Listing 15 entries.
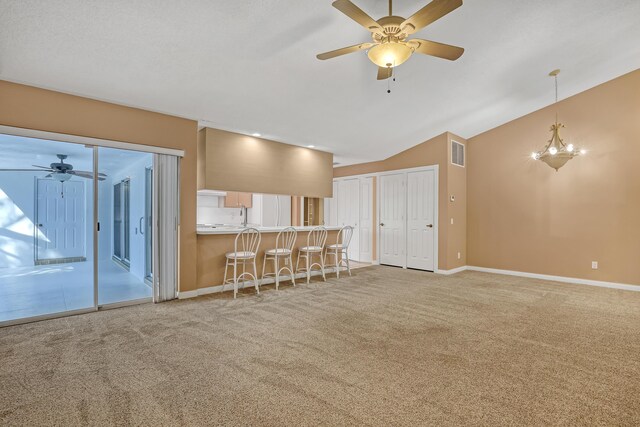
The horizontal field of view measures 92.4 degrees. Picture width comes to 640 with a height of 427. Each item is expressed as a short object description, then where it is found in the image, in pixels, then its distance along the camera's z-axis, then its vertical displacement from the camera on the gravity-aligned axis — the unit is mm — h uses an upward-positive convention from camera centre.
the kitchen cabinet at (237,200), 6844 +285
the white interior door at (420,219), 6743 -162
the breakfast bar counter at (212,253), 4707 -625
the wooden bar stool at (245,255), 4617 -647
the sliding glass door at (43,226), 3857 -180
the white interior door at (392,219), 7281 -168
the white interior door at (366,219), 7982 -177
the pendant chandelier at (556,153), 5164 +999
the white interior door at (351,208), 8305 +119
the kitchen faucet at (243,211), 7095 +41
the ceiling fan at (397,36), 2160 +1429
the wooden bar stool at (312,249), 5636 -675
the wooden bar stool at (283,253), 5084 -674
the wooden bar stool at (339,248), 6031 -698
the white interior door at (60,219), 4395 -82
